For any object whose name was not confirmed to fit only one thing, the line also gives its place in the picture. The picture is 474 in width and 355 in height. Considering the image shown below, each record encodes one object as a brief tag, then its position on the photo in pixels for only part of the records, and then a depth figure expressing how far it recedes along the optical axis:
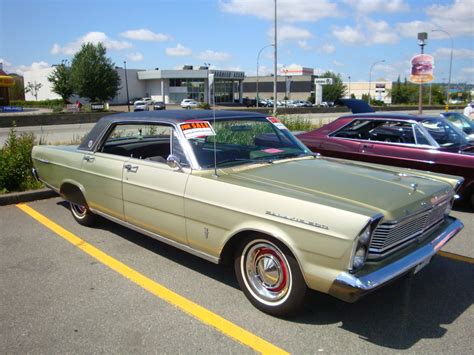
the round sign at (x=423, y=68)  27.16
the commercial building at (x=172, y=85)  78.19
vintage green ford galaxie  2.83
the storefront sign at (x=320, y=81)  75.75
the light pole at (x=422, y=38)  22.42
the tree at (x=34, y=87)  80.43
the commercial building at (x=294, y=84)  107.25
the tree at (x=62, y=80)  62.59
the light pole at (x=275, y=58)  24.66
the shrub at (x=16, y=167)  6.89
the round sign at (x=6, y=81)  48.62
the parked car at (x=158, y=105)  48.91
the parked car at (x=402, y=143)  6.23
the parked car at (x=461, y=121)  9.41
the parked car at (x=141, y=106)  46.47
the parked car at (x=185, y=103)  46.57
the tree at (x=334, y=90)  95.75
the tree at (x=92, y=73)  58.12
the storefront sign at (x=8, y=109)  46.00
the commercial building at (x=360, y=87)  125.69
